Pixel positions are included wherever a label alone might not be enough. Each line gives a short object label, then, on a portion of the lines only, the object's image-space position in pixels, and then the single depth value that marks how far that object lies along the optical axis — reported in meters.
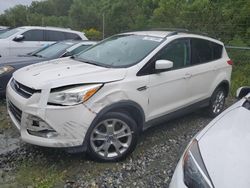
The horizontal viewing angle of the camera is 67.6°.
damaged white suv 2.03
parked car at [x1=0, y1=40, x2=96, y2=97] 3.38
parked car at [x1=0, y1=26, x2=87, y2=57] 5.98
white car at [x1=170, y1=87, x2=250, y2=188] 1.16
